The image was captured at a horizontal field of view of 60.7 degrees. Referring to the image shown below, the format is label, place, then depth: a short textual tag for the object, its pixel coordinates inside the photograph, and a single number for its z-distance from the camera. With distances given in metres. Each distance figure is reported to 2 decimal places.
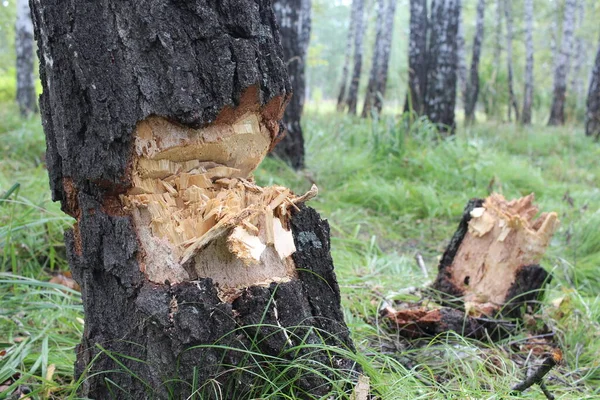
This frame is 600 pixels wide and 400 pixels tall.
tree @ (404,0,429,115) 8.08
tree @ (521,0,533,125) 13.61
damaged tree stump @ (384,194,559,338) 2.18
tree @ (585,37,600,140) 9.80
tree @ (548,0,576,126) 13.18
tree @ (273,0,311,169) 4.91
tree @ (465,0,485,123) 12.66
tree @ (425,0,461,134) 6.78
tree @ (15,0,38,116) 8.25
